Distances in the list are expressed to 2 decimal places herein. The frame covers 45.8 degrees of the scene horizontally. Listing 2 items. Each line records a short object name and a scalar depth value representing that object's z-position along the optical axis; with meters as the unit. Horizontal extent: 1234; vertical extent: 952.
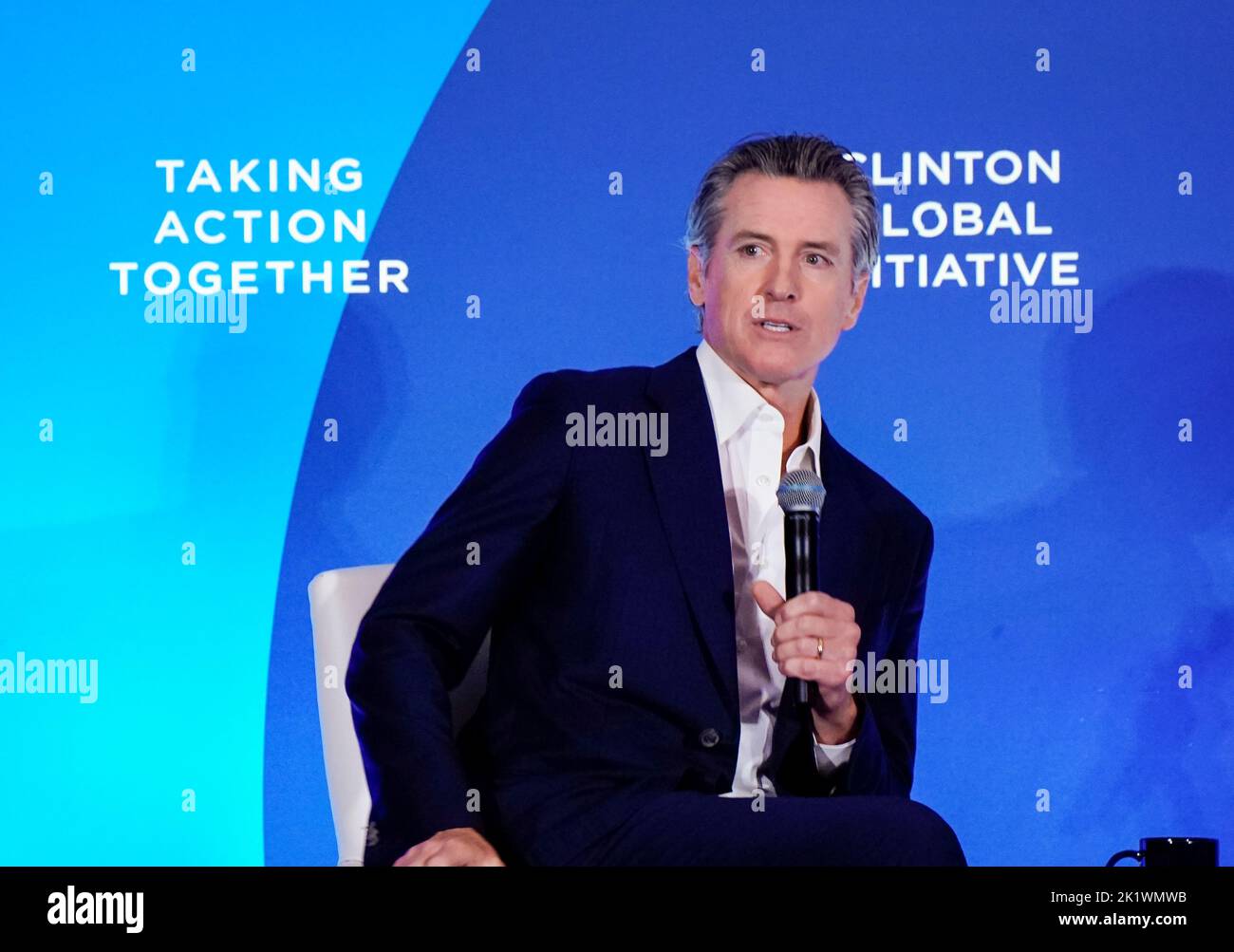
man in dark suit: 2.86
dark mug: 3.19
